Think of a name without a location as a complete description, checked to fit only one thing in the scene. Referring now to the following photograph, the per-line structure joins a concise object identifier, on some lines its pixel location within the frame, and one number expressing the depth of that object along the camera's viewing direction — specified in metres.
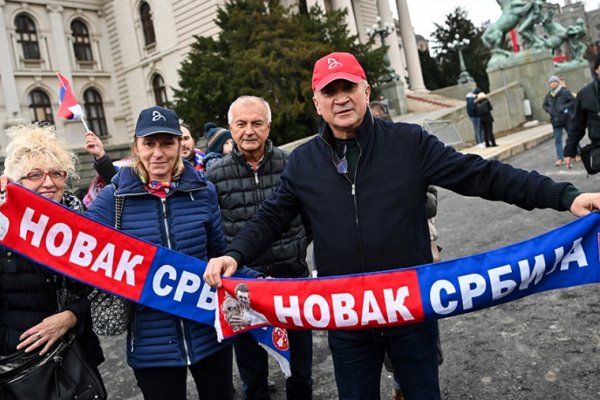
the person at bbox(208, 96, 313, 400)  3.40
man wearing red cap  2.32
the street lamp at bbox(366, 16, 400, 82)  31.59
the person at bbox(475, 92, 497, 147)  16.00
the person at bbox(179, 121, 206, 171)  5.02
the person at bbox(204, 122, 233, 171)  5.27
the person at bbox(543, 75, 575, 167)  12.12
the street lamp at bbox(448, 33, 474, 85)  39.34
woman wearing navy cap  2.68
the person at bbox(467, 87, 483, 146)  16.42
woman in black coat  2.53
